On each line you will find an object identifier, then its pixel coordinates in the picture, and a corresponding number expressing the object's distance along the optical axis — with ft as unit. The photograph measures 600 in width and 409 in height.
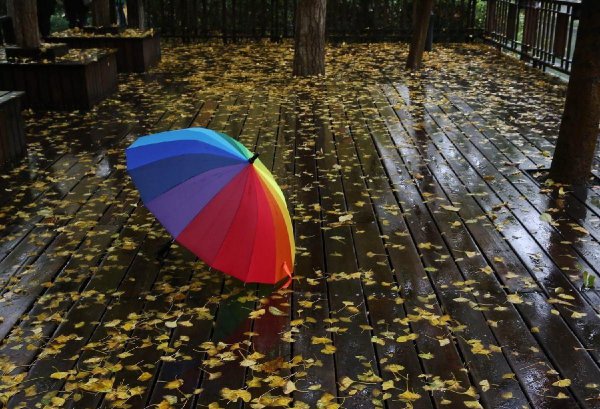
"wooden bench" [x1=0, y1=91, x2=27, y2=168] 20.22
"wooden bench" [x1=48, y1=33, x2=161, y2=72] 36.70
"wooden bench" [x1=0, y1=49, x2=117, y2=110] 27.66
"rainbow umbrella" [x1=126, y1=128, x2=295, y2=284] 12.33
